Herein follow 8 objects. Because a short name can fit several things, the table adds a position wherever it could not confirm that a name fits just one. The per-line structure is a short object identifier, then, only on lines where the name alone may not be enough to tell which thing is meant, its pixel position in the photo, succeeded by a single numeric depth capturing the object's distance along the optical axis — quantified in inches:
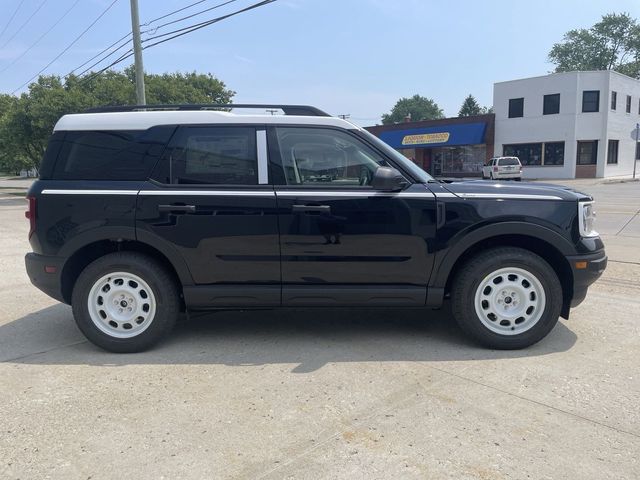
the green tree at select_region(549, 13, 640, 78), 2497.5
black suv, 164.2
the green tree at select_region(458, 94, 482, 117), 3270.2
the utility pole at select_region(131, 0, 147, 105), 658.2
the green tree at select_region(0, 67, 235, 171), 1050.7
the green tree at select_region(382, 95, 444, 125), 4532.5
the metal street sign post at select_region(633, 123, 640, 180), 1218.0
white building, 1331.2
